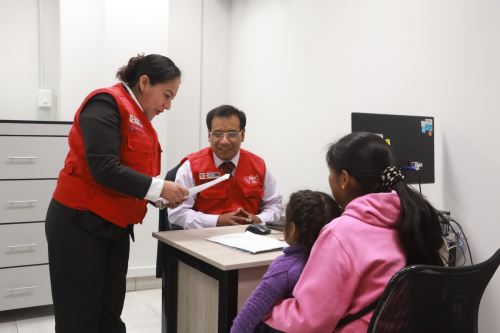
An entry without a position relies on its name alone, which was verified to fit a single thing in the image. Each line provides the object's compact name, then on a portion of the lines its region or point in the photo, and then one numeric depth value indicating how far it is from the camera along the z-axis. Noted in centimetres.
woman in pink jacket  104
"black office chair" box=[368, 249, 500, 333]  90
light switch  362
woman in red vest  166
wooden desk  161
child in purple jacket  130
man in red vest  235
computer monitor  204
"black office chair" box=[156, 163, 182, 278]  239
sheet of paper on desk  175
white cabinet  288
